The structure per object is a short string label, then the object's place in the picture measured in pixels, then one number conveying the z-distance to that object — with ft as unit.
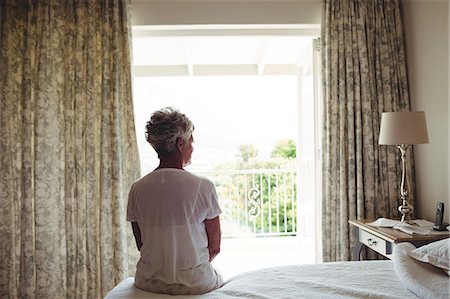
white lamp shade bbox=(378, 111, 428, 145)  8.80
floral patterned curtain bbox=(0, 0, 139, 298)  10.33
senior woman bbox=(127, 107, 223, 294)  5.85
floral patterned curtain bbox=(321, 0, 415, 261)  10.62
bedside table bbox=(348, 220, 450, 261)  8.14
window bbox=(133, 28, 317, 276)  13.55
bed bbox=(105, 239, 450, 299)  5.26
